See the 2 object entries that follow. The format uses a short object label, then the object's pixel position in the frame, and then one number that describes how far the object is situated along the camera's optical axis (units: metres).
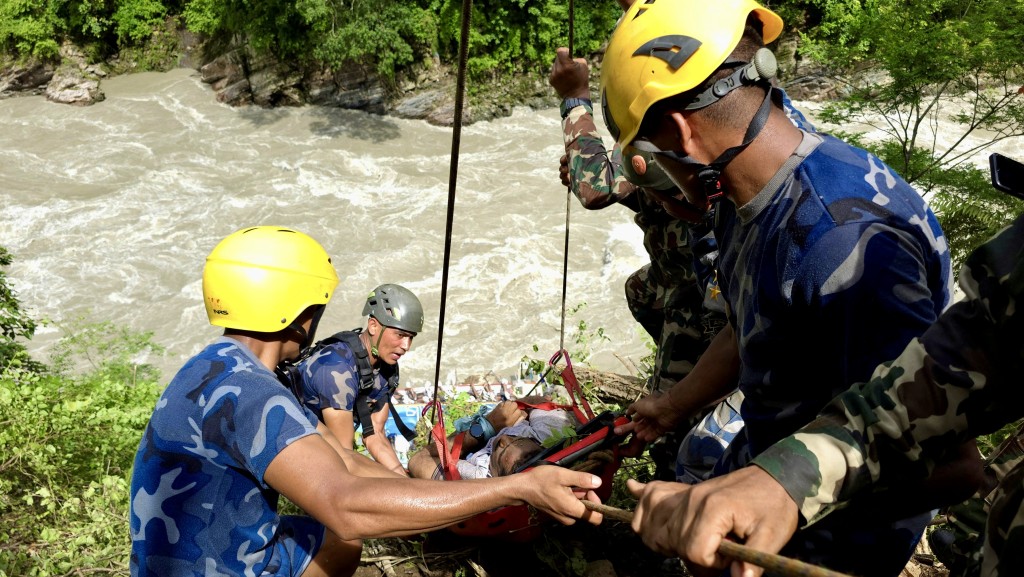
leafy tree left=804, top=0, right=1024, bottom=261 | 9.25
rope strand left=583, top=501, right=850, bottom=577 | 1.29
